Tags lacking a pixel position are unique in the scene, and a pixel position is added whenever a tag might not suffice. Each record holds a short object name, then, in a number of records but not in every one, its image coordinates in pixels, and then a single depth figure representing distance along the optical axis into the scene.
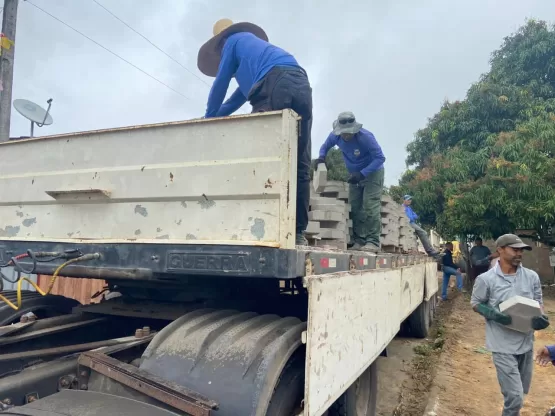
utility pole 7.22
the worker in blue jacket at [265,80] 3.16
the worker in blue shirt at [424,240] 9.38
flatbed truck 1.98
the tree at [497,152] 12.69
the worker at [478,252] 14.05
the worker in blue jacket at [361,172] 4.99
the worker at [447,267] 13.31
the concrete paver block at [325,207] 4.18
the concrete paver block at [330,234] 4.11
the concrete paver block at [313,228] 3.74
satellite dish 4.46
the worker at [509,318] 3.78
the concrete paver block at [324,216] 4.10
